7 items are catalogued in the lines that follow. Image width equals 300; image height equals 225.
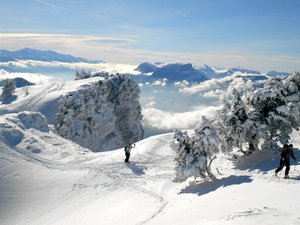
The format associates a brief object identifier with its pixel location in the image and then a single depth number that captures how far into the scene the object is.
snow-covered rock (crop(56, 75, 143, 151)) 109.75
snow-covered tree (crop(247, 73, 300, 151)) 29.64
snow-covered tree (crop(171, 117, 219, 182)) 26.33
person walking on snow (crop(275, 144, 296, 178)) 22.97
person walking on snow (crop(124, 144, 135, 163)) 37.01
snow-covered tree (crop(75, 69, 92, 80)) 150.50
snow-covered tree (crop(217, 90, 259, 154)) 29.53
